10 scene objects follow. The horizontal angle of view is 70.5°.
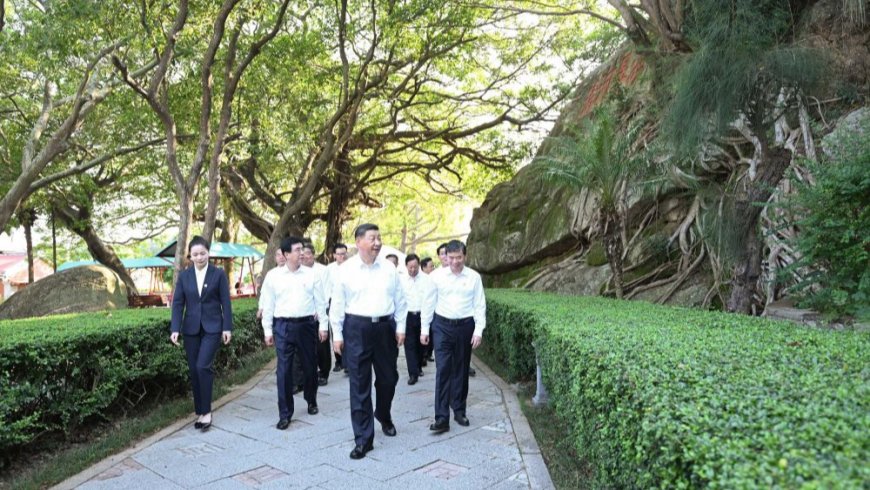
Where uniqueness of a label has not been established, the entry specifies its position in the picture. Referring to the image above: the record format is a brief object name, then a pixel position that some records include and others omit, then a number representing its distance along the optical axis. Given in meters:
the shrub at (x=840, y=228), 4.51
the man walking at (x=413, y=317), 7.23
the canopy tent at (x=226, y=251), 17.97
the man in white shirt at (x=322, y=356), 6.45
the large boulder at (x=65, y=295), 14.03
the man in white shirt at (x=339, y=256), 7.87
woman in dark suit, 5.02
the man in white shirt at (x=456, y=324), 5.04
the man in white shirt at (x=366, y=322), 4.38
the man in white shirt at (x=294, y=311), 5.36
